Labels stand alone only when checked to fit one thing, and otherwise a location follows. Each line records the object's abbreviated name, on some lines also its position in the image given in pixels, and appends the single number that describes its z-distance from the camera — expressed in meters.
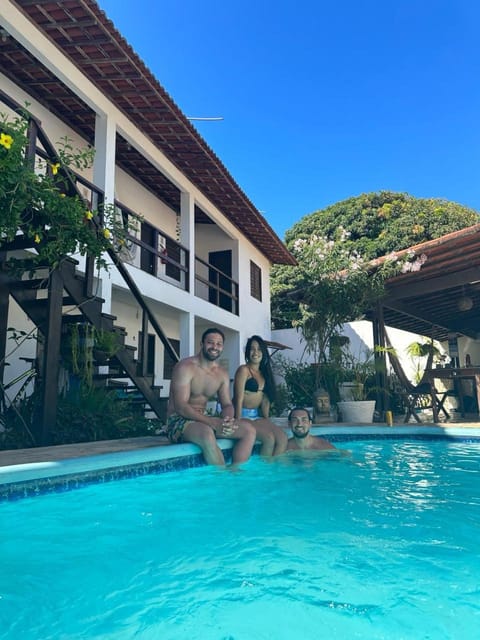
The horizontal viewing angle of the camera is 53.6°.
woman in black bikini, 4.88
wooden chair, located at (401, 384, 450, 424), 8.84
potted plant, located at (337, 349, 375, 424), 8.73
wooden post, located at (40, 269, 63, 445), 4.56
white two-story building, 6.19
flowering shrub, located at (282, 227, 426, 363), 9.18
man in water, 5.01
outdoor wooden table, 8.38
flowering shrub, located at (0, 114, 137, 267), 3.77
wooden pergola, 8.16
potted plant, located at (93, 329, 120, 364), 5.54
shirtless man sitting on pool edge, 4.25
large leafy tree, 9.35
